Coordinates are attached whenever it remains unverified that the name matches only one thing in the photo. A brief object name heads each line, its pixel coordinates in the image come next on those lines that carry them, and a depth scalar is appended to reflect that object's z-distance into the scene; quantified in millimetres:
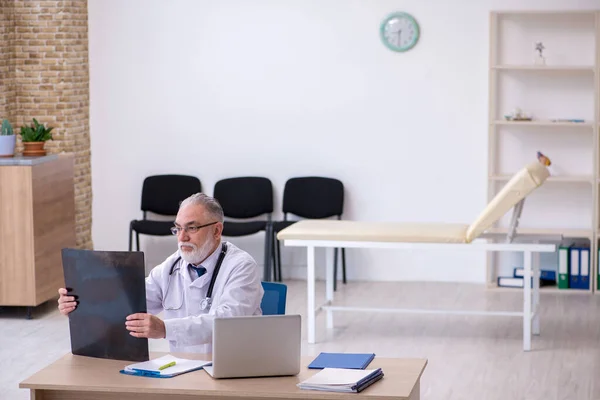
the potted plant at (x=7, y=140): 9944
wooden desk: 4427
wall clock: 11343
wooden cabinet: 9717
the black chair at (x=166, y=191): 11948
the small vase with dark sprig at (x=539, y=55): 10937
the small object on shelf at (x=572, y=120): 10762
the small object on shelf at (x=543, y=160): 9045
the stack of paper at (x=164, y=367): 4732
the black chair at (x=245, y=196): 11790
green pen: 4787
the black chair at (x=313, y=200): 11541
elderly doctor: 5229
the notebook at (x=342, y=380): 4418
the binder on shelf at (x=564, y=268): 10858
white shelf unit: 10943
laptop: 4489
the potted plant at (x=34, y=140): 10158
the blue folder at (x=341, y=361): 4808
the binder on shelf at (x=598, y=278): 10889
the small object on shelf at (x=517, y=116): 10931
